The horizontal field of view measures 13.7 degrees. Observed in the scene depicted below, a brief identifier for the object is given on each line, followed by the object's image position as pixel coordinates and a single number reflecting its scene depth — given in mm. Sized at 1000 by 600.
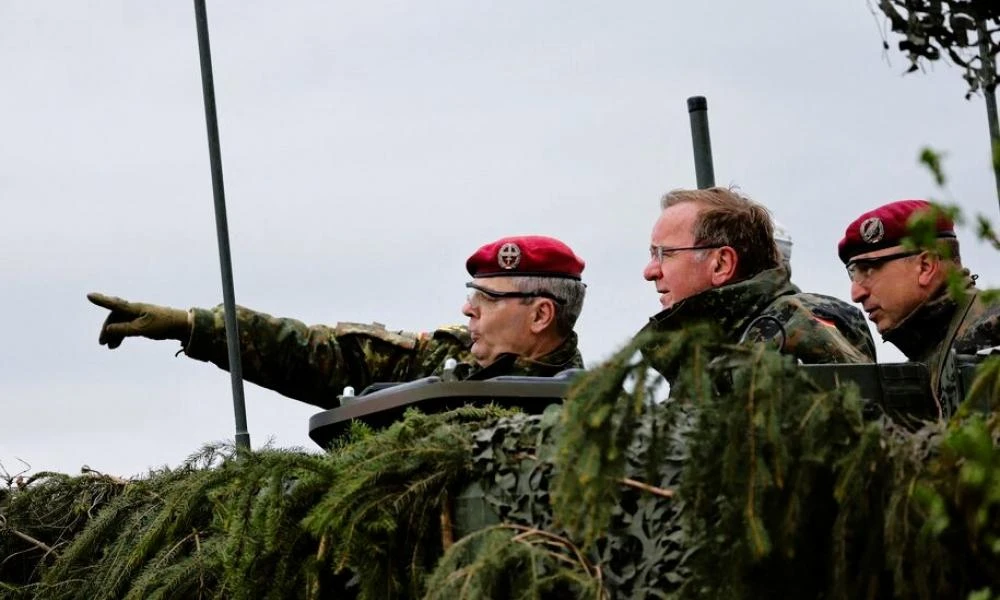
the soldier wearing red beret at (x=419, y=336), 15390
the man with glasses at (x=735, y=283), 12551
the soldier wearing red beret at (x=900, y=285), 15858
